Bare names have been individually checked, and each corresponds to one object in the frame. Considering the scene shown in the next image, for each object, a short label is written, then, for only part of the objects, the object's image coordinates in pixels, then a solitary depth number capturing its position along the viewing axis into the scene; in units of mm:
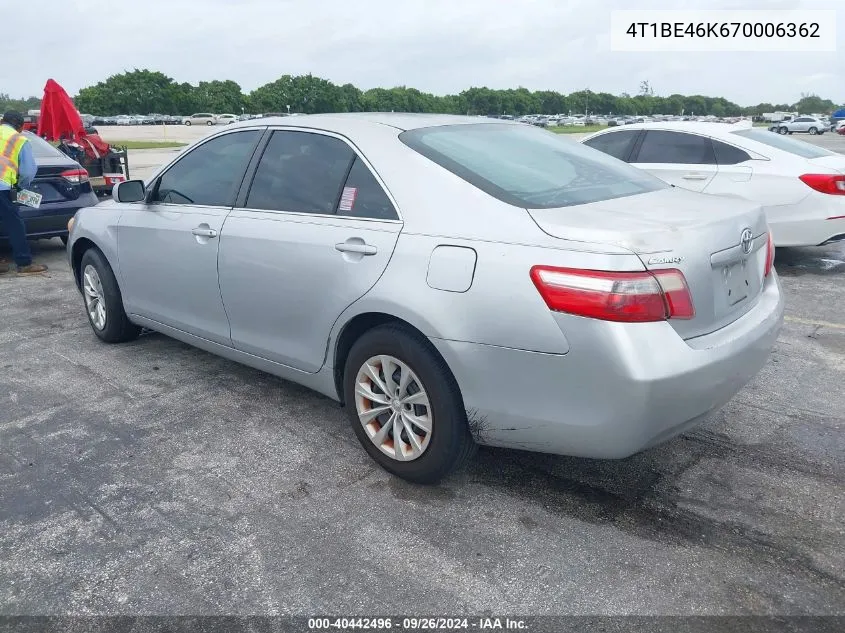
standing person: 7164
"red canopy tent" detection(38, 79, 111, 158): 11055
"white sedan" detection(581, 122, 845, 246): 7086
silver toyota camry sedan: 2580
